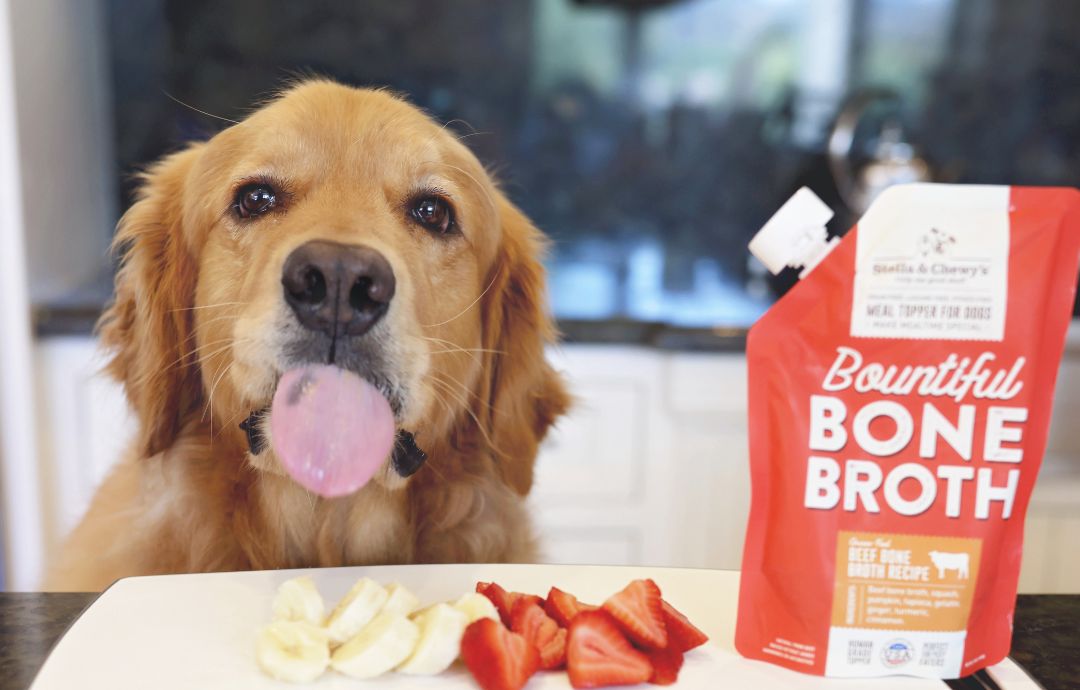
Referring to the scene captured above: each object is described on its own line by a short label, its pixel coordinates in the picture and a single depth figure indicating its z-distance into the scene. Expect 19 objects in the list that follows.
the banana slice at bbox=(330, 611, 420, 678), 0.58
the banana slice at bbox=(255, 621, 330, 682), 0.57
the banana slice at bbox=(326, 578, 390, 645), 0.61
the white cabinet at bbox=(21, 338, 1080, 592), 1.99
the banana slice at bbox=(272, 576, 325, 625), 0.63
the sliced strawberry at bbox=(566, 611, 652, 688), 0.58
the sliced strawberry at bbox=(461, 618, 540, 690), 0.57
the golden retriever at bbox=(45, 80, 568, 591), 0.89
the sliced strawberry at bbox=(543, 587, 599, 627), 0.64
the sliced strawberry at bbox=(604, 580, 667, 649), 0.61
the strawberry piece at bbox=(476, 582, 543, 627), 0.65
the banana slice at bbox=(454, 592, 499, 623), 0.62
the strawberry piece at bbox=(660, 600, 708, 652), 0.62
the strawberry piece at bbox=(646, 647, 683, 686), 0.59
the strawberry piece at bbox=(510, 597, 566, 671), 0.61
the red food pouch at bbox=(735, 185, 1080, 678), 0.58
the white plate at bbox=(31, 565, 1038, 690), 0.58
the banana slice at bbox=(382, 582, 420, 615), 0.63
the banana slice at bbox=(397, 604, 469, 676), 0.58
